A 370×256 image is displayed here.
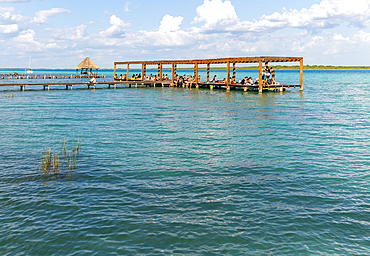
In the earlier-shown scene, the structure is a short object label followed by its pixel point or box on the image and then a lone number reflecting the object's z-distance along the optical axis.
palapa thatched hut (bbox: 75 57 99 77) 97.27
